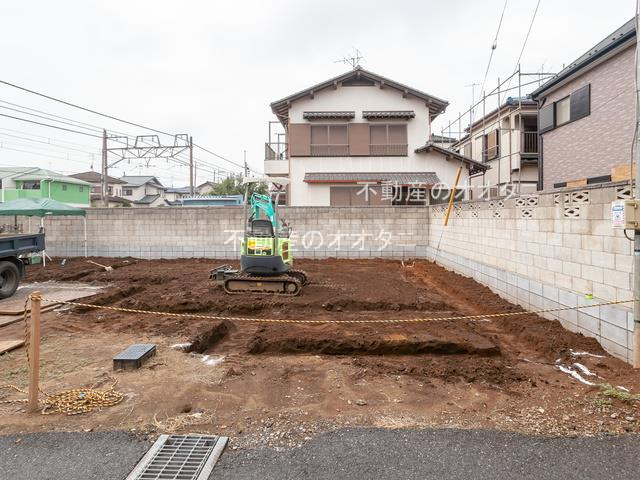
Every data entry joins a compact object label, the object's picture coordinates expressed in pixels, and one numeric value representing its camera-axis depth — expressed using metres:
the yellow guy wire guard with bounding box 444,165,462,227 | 10.73
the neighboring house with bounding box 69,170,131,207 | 42.38
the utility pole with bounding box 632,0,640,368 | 4.02
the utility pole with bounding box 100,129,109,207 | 20.09
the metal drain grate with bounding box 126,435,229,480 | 2.65
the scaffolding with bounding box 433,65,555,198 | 15.43
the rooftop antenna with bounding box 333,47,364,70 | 20.47
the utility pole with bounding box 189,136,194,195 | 22.20
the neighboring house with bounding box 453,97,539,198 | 17.61
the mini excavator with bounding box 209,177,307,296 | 8.45
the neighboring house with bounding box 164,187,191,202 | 52.24
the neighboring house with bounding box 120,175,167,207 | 45.16
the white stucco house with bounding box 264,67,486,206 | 17.62
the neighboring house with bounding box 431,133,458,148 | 26.36
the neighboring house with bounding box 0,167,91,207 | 29.33
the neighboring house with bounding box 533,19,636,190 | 10.66
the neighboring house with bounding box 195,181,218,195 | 52.63
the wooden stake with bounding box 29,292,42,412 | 3.43
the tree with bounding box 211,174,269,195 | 36.06
